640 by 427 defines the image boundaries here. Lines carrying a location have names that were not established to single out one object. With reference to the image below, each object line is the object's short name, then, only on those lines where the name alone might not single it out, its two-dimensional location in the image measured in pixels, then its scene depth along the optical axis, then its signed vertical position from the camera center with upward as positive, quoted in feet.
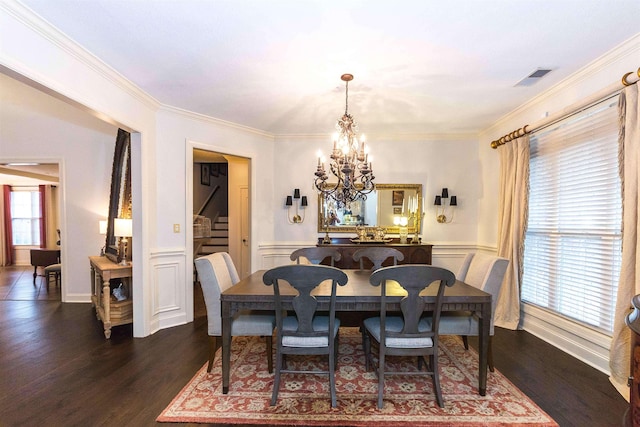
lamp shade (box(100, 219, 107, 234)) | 13.53 -0.90
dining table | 6.98 -2.28
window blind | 8.19 -0.33
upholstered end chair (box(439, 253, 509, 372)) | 7.71 -2.80
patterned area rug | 6.23 -4.44
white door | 18.58 -1.33
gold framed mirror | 14.90 -0.03
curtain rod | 7.18 +2.96
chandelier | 8.59 +1.49
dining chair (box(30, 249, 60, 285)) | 19.22 -3.29
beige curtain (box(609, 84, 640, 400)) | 7.13 -0.75
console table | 10.46 -3.48
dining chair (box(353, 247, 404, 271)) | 10.10 -1.59
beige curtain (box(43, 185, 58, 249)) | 25.78 -1.13
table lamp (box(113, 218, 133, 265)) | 11.19 -0.98
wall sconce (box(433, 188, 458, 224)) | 14.57 +0.19
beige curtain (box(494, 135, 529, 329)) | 11.07 -0.65
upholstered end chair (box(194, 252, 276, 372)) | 7.64 -2.90
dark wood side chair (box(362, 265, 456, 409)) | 6.20 -2.55
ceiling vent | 8.63 +3.96
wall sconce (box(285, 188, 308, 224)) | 14.87 +0.10
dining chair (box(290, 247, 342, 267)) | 10.54 -1.65
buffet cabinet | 13.43 -2.01
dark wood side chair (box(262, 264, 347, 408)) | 6.42 -2.84
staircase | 21.98 -2.37
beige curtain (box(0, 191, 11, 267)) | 25.00 -3.13
